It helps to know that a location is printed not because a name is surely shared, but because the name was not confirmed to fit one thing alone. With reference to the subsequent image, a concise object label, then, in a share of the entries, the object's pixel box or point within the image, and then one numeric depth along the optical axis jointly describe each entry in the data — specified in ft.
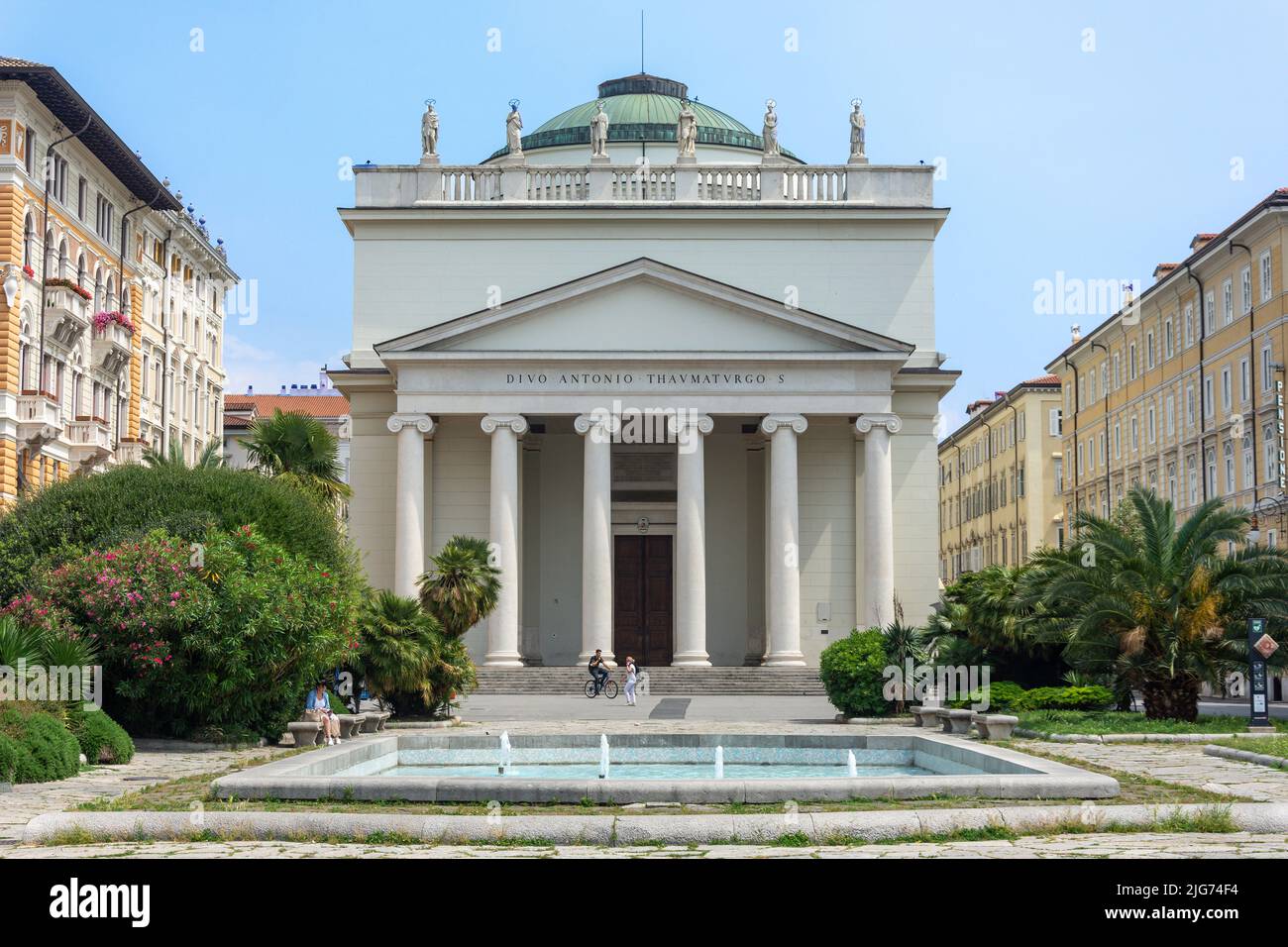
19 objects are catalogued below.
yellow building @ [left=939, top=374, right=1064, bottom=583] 266.57
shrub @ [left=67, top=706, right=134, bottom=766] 65.98
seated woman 76.95
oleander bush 74.74
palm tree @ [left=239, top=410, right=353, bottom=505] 129.59
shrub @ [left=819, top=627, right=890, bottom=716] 98.48
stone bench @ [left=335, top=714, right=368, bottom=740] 81.76
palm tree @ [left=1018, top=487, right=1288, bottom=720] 85.51
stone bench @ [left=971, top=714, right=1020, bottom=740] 75.77
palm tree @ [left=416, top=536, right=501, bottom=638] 106.52
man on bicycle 132.98
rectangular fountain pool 44.83
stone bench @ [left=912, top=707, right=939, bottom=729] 89.61
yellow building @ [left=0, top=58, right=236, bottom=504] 145.59
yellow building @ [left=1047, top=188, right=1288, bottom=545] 163.02
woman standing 124.03
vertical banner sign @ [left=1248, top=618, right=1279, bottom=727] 81.51
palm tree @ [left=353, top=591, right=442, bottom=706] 93.20
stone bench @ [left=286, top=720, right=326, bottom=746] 75.51
